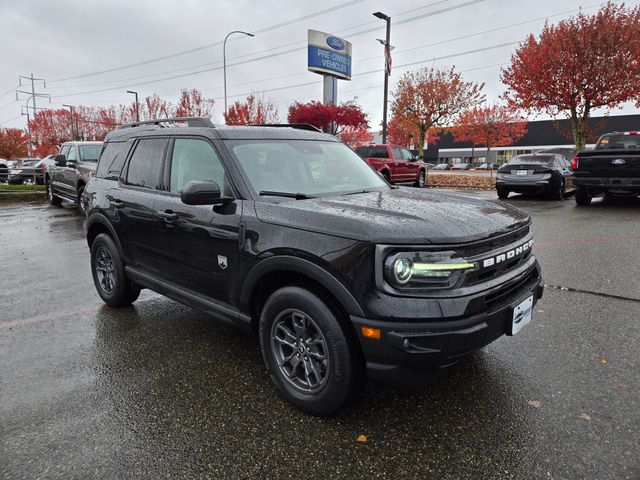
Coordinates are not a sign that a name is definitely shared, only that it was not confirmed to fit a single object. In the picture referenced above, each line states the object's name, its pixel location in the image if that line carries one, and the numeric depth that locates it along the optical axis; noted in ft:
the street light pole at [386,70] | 69.46
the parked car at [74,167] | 38.16
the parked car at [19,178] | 77.17
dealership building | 195.11
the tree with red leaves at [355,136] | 183.17
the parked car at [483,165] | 200.08
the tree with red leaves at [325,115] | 86.21
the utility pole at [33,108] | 204.17
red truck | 58.03
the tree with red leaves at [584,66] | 64.64
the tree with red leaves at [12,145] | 187.52
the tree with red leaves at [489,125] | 177.37
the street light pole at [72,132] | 190.60
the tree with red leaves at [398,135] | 164.96
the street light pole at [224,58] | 97.81
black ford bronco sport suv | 7.65
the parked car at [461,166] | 213.66
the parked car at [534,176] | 45.06
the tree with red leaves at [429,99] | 114.42
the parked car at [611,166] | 35.83
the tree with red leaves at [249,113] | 140.05
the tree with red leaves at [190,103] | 159.56
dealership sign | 98.37
